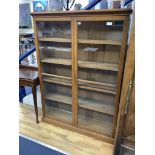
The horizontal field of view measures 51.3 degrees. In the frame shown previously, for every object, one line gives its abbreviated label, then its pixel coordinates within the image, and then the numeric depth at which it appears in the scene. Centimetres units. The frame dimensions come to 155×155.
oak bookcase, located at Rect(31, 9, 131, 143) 181
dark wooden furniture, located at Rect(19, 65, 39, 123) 229
